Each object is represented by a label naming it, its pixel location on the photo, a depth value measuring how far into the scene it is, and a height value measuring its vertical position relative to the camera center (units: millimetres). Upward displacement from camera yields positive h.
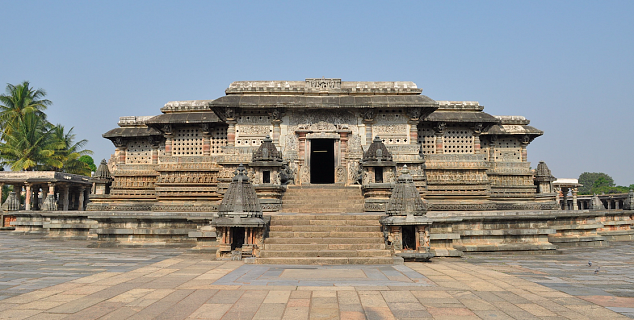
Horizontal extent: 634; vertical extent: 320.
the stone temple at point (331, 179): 11375 +721
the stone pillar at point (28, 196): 35794 -121
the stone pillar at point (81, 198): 42291 -377
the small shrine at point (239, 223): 10883 -778
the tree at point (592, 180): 98562 +3101
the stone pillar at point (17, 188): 36562 +599
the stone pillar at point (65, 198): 39938 -351
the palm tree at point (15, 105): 41625 +9332
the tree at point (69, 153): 46141 +4688
